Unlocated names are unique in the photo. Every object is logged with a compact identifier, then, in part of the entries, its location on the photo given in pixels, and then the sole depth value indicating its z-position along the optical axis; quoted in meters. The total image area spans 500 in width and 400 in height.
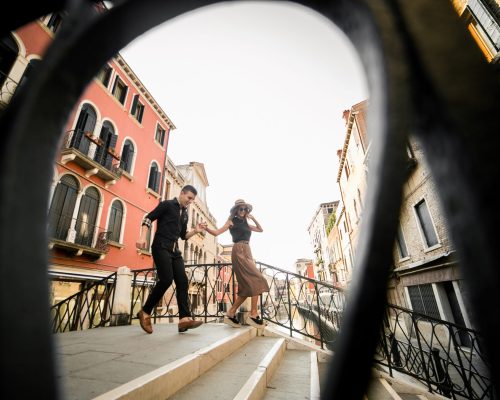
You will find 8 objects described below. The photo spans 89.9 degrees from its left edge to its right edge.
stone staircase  1.76
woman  4.39
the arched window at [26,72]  8.79
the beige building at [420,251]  9.20
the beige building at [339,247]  23.42
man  3.47
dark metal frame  0.28
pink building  9.20
